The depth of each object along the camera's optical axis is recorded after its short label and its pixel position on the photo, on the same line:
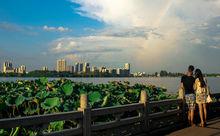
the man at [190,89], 6.47
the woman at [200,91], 6.62
